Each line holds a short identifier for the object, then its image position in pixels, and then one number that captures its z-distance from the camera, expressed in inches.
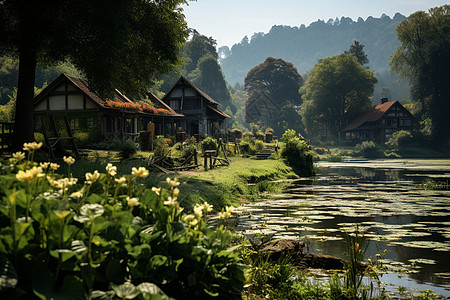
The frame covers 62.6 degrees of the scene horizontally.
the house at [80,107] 1162.0
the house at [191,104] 1950.1
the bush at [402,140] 2263.8
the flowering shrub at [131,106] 1150.3
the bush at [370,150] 2281.0
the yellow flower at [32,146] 133.0
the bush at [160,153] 724.7
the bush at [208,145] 1104.2
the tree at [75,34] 580.4
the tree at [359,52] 3458.2
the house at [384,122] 2704.2
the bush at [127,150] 717.3
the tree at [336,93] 2869.1
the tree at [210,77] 3959.2
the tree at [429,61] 2395.4
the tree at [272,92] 3597.4
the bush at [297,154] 1175.0
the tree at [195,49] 4249.5
